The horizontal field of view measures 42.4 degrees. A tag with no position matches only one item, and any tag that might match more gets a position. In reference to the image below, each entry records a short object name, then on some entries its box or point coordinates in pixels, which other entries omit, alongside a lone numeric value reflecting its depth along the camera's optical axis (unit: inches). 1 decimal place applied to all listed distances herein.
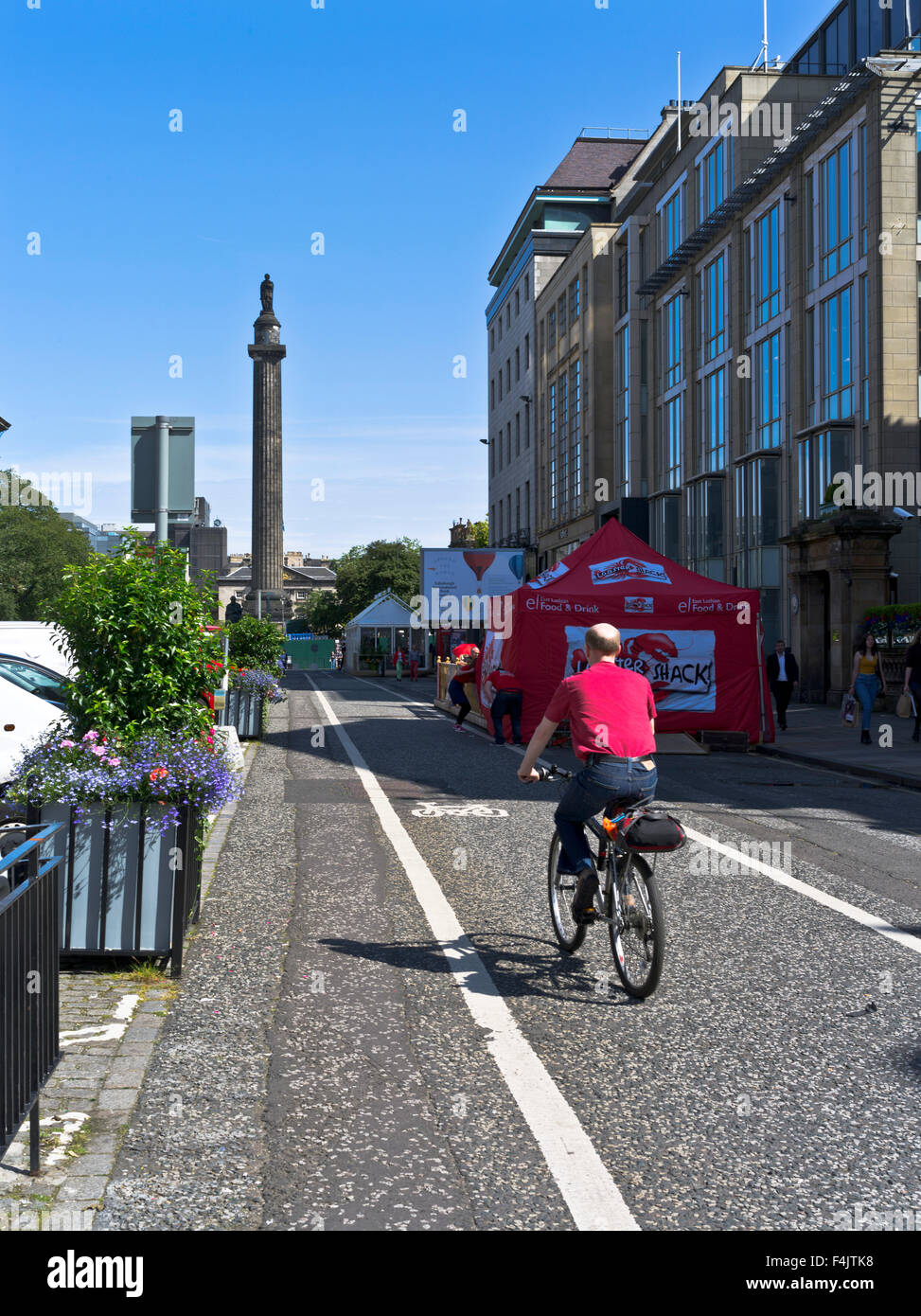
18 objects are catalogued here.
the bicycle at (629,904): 211.9
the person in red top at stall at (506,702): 796.6
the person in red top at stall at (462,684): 951.6
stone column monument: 3513.8
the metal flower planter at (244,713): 782.5
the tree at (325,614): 4288.9
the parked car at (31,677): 498.8
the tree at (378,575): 3750.0
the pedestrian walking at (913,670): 778.8
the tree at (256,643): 921.4
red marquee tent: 806.5
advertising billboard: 1621.6
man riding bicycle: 224.5
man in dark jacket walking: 932.0
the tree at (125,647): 285.7
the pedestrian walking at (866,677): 800.3
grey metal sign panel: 342.0
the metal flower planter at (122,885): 232.5
